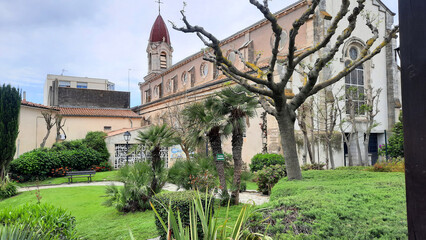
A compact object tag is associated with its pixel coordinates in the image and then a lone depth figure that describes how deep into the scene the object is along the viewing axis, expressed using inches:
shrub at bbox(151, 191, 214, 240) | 214.1
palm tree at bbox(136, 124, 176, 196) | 387.2
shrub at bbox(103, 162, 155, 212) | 377.7
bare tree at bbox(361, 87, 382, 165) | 578.9
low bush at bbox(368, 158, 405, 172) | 406.5
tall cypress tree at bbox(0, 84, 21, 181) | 611.8
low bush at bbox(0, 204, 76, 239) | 173.2
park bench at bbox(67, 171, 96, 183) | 733.1
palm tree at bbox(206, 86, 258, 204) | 357.1
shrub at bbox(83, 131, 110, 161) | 988.6
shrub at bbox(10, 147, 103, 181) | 748.6
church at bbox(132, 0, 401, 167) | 706.8
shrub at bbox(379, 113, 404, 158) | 662.5
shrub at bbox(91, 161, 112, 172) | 930.1
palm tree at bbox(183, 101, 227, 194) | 350.6
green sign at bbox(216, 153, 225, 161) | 361.1
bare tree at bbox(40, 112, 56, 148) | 980.6
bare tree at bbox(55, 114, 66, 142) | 1047.2
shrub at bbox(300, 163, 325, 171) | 553.7
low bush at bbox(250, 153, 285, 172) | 610.5
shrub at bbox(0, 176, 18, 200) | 576.1
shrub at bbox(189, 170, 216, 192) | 360.8
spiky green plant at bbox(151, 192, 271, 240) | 122.6
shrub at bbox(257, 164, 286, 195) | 451.7
